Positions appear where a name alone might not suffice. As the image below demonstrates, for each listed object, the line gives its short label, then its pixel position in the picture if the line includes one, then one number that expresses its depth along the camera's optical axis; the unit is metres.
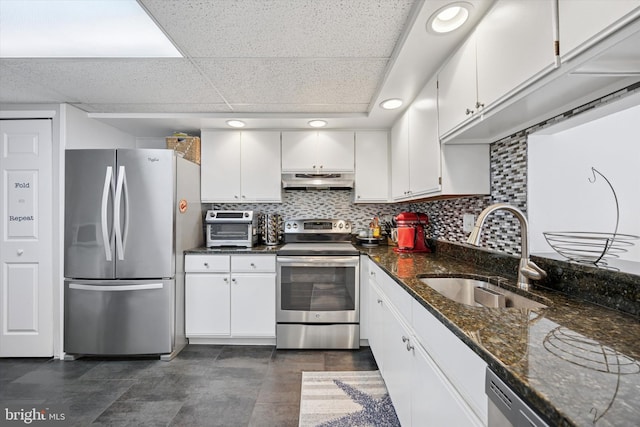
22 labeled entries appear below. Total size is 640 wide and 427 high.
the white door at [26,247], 2.45
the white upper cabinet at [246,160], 2.97
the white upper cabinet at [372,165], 2.99
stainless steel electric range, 2.55
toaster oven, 2.80
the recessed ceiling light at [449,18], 1.23
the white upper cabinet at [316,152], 2.97
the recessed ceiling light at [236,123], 2.76
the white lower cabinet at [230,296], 2.61
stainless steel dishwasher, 0.54
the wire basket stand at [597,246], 1.07
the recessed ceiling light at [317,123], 2.76
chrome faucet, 1.13
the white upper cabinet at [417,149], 1.86
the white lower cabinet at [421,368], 0.79
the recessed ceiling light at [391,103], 2.26
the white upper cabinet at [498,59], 0.94
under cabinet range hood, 2.97
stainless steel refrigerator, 2.36
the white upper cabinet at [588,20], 0.67
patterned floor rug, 1.65
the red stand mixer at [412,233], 2.54
